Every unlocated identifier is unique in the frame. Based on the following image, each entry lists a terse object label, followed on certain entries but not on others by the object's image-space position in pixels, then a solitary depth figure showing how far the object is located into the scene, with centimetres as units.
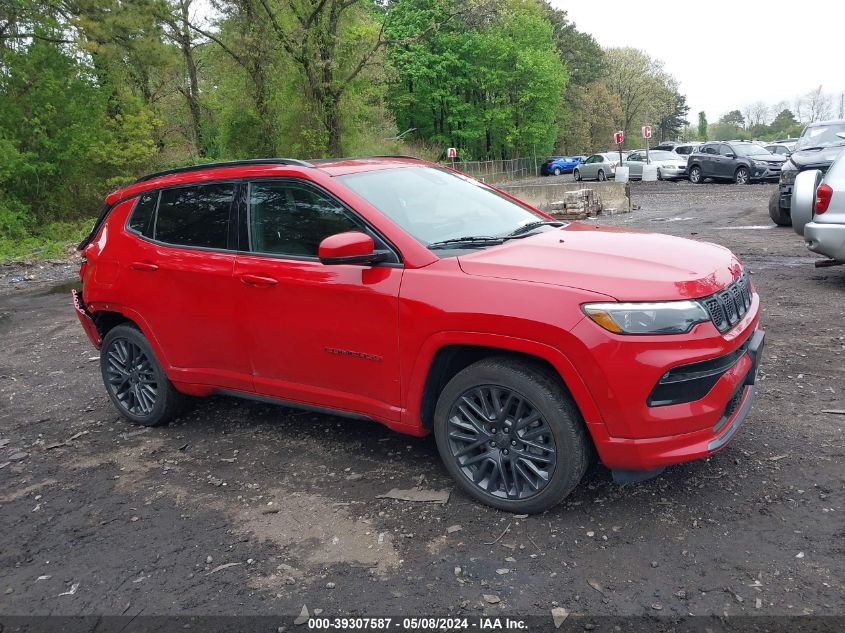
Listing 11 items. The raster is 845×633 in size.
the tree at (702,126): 10606
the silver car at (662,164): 3095
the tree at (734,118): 12294
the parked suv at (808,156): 1196
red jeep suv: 312
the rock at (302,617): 284
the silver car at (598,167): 3759
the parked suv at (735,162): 2558
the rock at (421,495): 375
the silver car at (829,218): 727
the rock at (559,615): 273
